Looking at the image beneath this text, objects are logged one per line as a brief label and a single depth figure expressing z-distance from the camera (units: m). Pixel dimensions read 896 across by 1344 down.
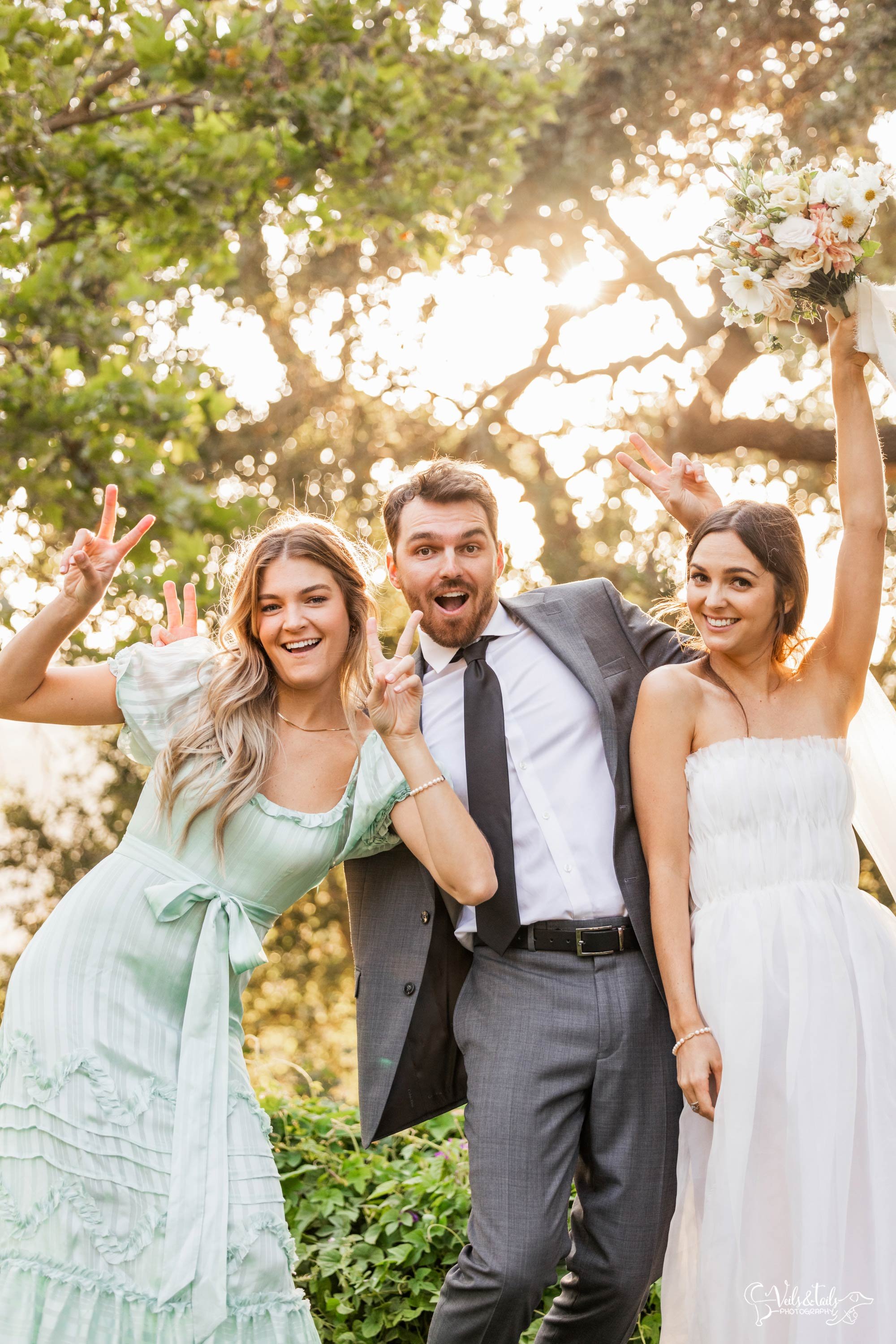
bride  2.59
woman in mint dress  2.49
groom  2.97
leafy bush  3.73
